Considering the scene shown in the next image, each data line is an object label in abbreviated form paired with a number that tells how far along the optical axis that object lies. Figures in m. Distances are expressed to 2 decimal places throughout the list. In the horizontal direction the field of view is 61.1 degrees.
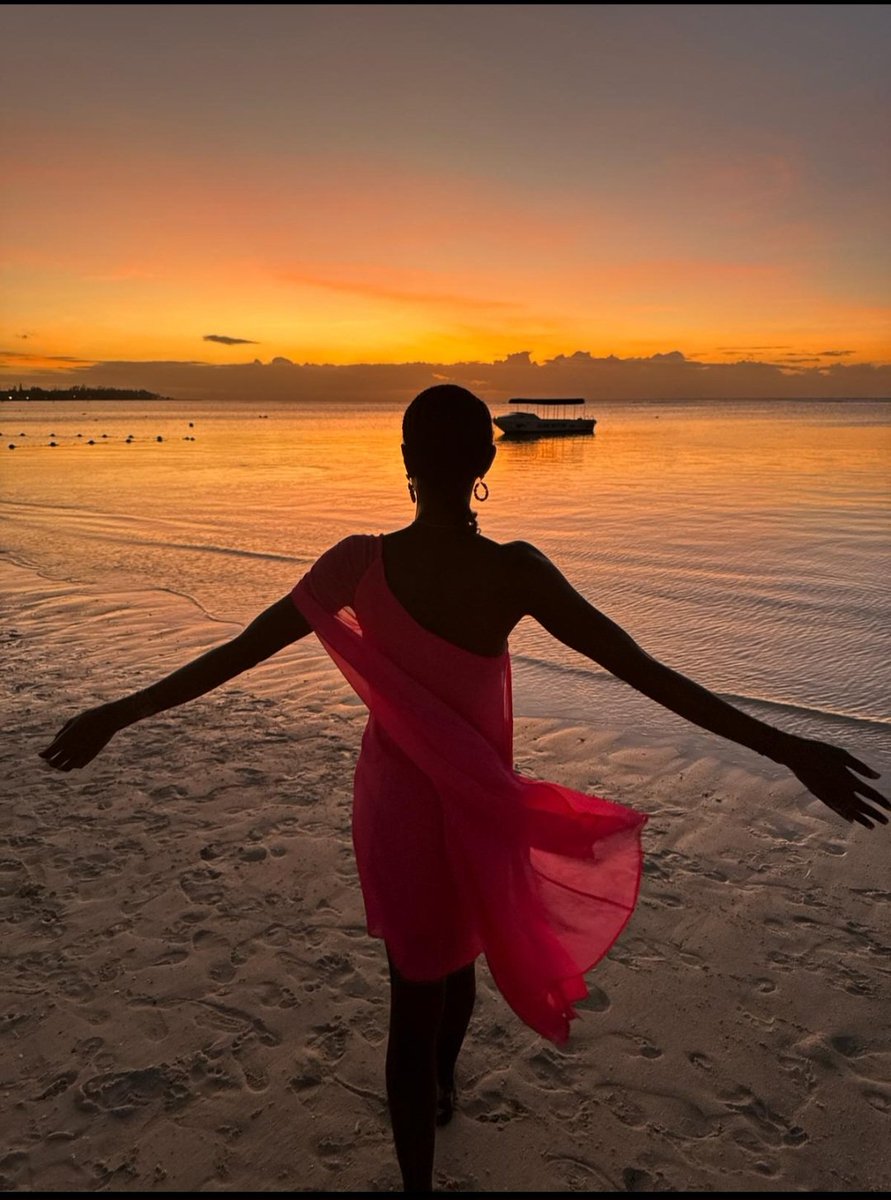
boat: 64.19
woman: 2.06
